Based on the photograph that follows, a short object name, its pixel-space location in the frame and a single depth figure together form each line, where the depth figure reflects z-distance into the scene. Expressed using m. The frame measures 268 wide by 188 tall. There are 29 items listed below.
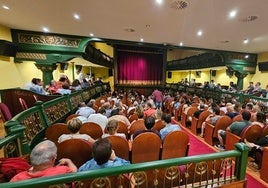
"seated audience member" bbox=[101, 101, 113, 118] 4.40
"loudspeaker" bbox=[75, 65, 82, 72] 12.37
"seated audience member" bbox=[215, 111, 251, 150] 3.37
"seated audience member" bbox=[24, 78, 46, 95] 4.57
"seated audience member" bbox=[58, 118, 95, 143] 2.34
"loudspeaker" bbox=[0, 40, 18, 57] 5.50
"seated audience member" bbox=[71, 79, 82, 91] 6.32
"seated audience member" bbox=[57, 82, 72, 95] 5.01
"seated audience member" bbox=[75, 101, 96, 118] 4.10
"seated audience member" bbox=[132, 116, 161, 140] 2.79
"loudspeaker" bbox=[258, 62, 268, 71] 9.82
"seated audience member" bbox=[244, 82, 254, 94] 8.78
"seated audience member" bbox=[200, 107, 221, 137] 4.26
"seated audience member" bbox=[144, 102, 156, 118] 4.84
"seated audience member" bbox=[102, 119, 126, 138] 2.43
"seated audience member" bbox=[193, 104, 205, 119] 5.15
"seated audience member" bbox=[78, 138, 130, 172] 1.50
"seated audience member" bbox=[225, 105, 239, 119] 4.44
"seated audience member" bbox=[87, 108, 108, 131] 3.41
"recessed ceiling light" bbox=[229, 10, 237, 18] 4.33
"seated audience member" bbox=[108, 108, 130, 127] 3.60
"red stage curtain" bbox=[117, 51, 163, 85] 14.15
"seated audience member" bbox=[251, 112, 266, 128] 3.60
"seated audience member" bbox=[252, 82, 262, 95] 8.39
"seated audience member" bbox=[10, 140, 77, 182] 1.30
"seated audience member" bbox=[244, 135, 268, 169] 2.92
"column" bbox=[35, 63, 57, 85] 6.98
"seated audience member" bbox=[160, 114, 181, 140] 2.85
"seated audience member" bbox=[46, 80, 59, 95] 5.37
